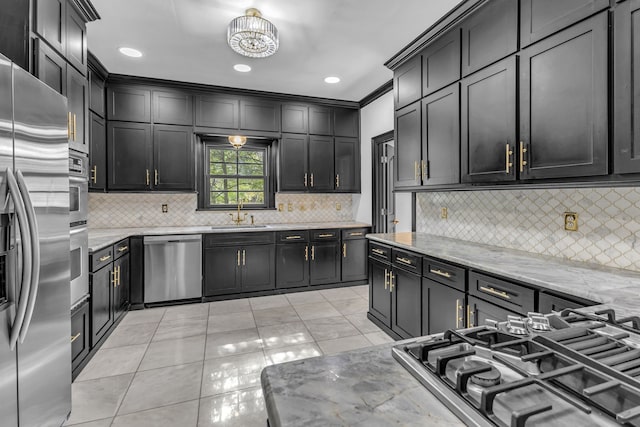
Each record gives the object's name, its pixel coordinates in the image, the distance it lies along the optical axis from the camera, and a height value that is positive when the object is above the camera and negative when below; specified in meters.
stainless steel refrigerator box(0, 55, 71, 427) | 1.29 -0.19
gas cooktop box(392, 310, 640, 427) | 0.57 -0.35
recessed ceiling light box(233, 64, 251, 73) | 3.67 +1.68
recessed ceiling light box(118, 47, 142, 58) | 3.27 +1.66
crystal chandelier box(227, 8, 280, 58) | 2.57 +1.45
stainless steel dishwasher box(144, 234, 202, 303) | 3.83 -0.68
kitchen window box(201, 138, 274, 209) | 4.71 +0.55
